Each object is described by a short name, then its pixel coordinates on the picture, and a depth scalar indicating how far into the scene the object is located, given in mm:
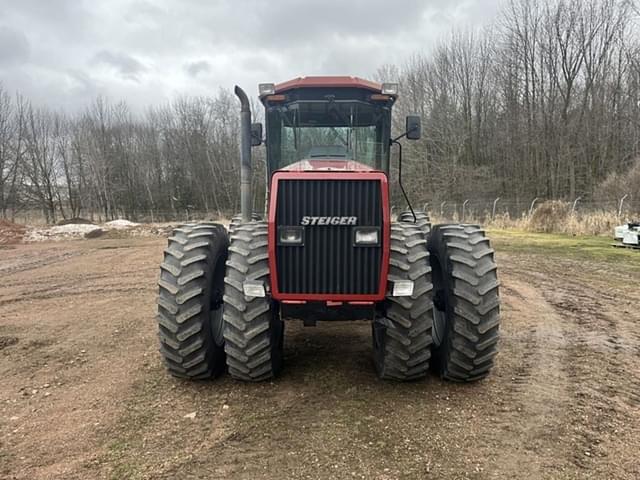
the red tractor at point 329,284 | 3703
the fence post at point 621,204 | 17250
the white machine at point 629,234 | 12820
